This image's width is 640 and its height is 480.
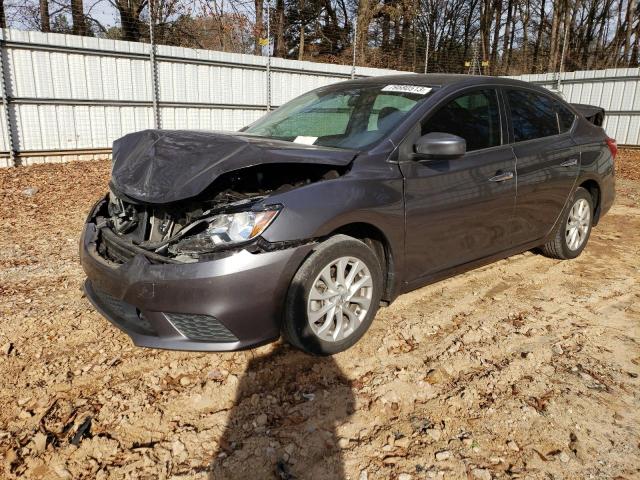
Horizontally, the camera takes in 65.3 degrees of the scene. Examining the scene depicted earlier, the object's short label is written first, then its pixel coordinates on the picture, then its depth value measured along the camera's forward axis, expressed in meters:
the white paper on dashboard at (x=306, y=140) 3.39
